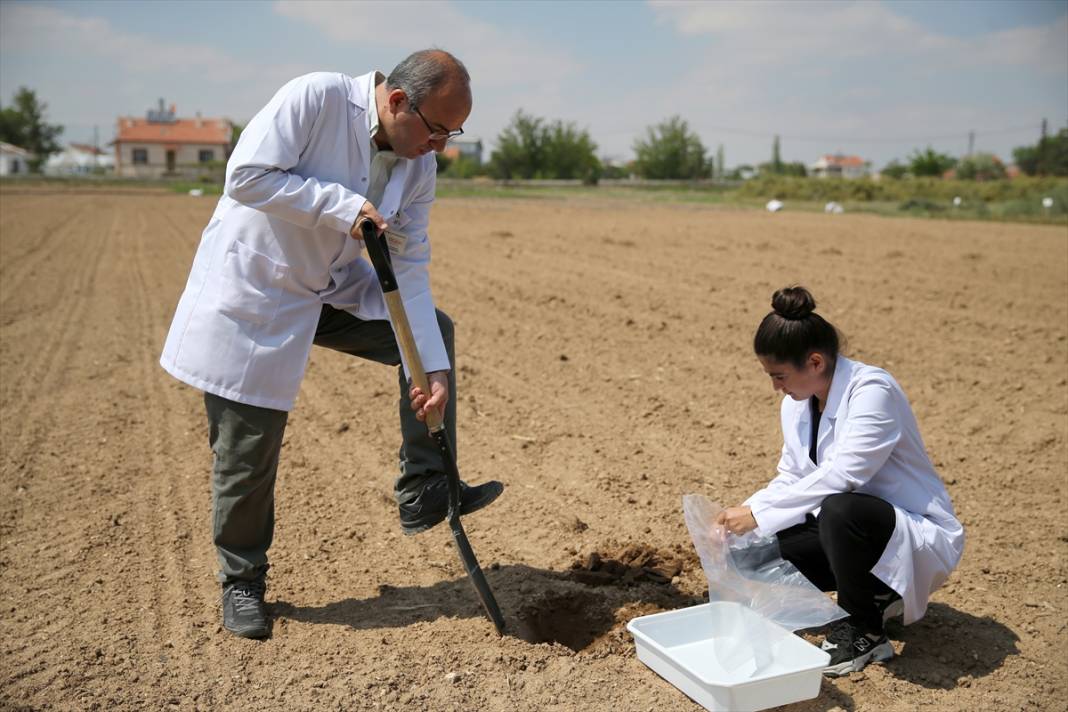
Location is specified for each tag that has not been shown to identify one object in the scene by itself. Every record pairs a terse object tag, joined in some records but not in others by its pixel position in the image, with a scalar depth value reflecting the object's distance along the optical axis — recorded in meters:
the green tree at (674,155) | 72.62
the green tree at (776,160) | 75.69
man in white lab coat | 3.25
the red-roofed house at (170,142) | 81.25
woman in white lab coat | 3.15
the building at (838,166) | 121.12
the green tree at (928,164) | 63.12
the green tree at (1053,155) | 46.06
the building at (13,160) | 80.19
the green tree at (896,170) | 70.44
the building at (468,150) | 92.71
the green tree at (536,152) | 69.06
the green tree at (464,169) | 78.19
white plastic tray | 2.91
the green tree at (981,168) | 56.56
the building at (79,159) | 83.72
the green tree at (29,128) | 82.62
